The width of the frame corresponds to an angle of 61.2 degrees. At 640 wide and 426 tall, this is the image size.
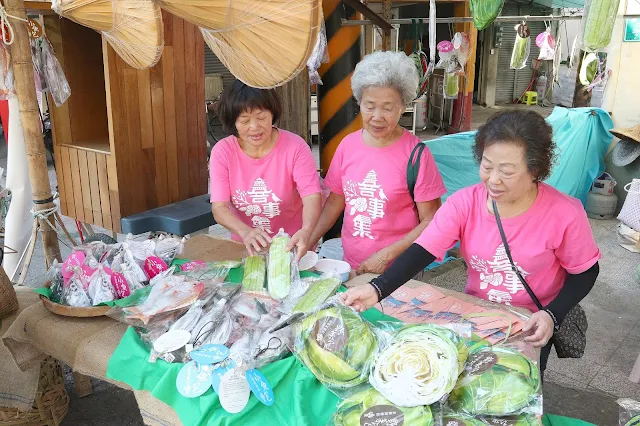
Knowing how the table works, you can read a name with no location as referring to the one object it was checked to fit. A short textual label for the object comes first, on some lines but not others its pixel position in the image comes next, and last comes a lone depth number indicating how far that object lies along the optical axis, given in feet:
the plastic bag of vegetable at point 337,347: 4.43
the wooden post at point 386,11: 15.41
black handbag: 6.11
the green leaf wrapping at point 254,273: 6.27
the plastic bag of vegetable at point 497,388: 3.93
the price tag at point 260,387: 4.58
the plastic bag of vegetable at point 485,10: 8.77
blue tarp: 17.65
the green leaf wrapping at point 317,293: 5.60
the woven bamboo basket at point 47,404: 7.80
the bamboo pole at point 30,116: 7.94
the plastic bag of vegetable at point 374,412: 3.80
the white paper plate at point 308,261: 7.09
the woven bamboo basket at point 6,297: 6.99
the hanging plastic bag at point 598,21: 9.67
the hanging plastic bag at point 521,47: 20.21
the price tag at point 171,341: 5.19
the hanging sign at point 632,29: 17.95
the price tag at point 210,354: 4.84
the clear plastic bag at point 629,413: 4.67
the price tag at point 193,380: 4.73
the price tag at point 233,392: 4.58
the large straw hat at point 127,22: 6.38
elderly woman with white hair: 7.63
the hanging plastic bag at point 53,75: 10.59
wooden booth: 10.73
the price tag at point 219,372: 4.74
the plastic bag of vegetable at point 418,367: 3.84
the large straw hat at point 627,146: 18.01
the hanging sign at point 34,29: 10.55
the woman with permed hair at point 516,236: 5.62
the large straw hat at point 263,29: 5.18
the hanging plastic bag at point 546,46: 23.26
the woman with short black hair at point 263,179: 8.31
